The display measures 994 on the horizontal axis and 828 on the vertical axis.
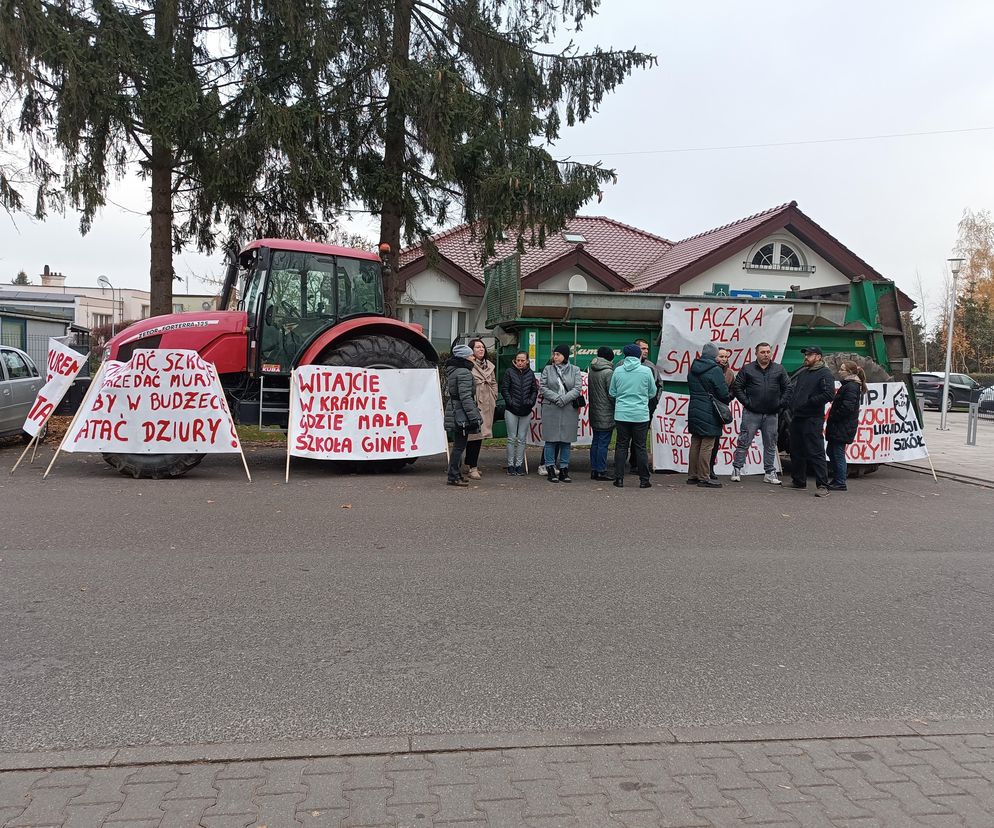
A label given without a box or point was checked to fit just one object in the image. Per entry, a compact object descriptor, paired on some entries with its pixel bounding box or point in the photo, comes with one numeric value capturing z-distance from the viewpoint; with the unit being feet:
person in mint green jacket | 33.47
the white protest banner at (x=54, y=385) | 33.14
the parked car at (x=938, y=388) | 101.45
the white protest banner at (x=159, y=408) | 31.65
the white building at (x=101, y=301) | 166.20
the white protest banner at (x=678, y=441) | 36.60
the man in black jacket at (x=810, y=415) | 32.60
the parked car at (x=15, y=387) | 39.14
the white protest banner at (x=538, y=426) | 37.50
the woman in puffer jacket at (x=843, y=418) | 32.81
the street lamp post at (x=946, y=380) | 69.21
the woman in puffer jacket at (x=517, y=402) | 34.42
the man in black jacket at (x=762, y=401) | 34.22
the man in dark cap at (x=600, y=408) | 34.55
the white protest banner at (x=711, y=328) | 37.52
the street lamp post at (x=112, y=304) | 114.12
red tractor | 33.68
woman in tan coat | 35.86
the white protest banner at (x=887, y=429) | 36.76
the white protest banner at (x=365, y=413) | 33.22
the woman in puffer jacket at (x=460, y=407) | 32.12
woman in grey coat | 34.17
